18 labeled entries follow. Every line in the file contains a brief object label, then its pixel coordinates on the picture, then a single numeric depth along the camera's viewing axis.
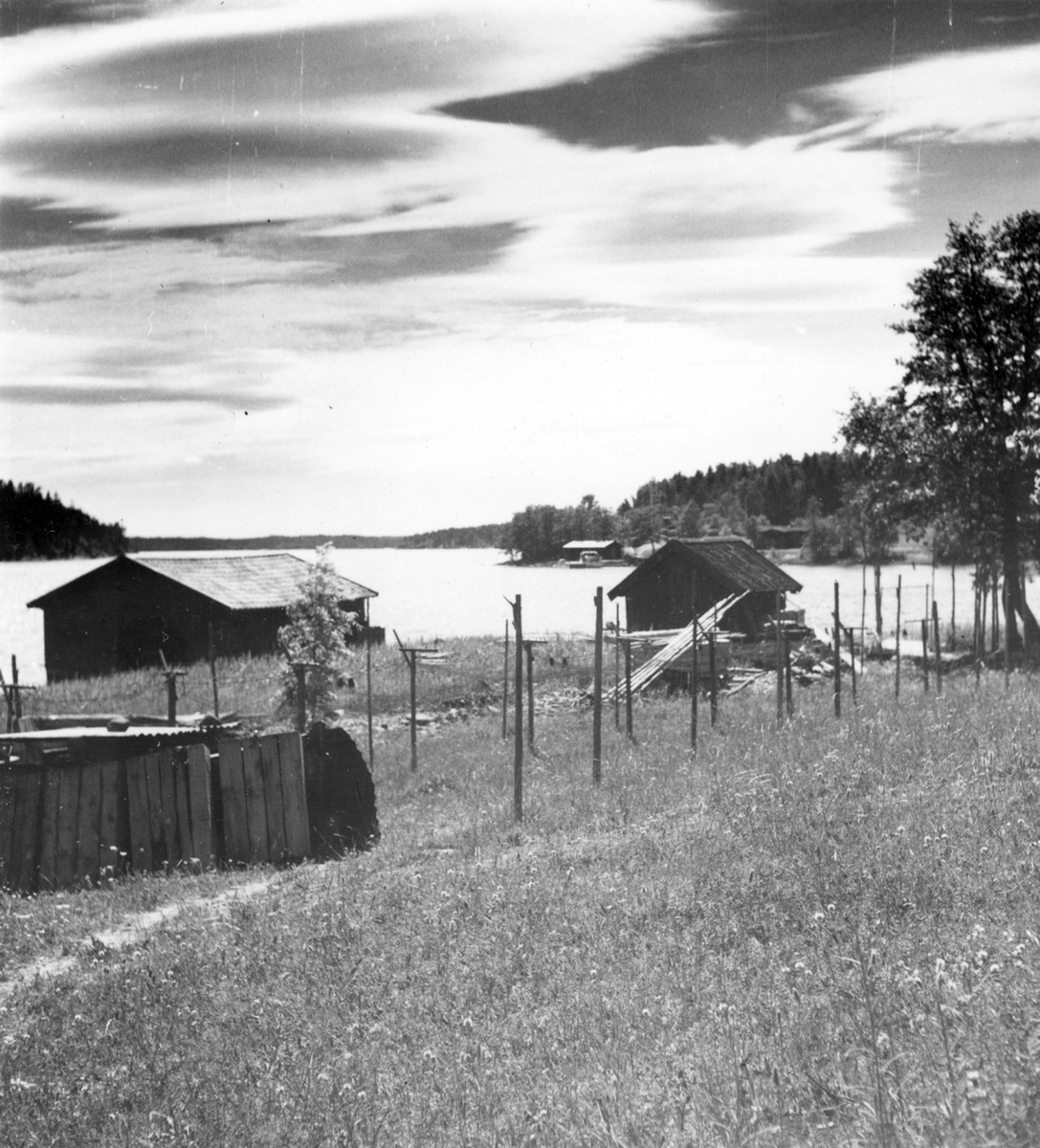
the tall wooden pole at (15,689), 23.09
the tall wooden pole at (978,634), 36.28
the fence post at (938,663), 21.96
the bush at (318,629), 29.00
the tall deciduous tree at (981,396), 35.84
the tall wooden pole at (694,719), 16.81
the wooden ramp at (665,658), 30.70
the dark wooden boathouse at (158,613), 41.22
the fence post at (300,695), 17.75
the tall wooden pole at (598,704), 15.23
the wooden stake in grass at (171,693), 17.30
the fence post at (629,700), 21.16
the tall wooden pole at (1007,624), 31.44
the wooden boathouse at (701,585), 40.22
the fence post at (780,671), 19.20
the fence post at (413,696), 21.33
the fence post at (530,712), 20.41
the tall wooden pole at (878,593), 47.83
